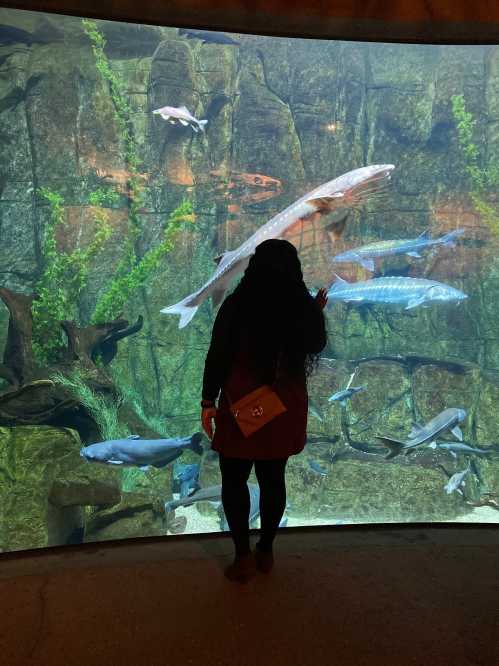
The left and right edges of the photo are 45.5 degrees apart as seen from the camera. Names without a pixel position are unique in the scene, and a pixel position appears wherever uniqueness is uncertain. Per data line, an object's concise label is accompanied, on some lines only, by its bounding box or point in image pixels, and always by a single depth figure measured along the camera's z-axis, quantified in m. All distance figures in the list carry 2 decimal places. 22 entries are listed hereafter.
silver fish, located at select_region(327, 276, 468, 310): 7.06
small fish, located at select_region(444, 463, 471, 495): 7.07
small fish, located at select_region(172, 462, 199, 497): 6.80
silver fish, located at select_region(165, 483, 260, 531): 5.21
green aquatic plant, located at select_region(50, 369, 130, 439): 5.75
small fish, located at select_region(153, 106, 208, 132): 7.59
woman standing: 2.22
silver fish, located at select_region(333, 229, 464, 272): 6.71
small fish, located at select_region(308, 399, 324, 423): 8.50
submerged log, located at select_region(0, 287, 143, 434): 5.44
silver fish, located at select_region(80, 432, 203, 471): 4.87
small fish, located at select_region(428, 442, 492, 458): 7.25
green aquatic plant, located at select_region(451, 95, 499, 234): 10.30
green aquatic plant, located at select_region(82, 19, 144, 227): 8.57
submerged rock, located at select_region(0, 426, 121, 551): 5.28
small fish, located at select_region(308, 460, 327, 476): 7.98
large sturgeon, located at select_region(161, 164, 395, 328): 4.02
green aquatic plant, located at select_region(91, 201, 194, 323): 7.59
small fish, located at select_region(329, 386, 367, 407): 6.78
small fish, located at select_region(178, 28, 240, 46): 9.08
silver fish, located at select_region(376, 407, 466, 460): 5.97
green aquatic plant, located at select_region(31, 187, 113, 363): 6.45
